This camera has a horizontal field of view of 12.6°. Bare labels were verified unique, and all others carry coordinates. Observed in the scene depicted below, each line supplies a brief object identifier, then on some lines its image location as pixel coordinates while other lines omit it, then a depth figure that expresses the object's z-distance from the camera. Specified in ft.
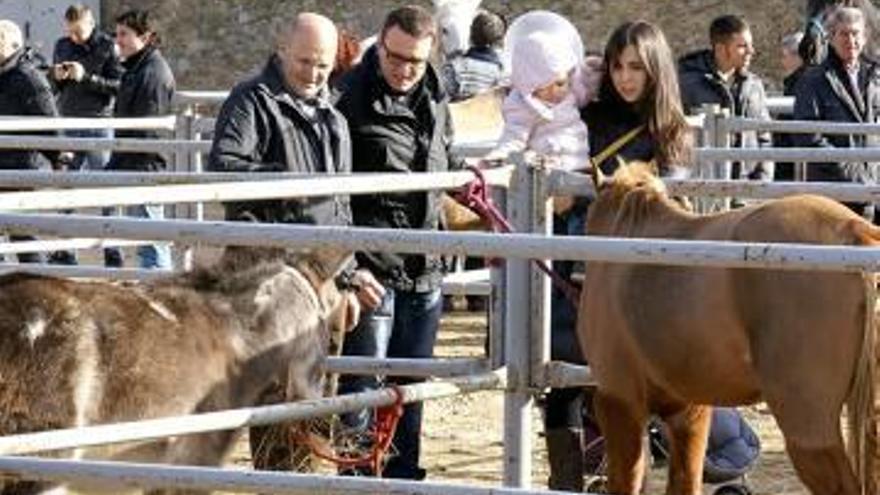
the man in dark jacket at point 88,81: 83.74
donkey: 30.64
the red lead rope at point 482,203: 36.83
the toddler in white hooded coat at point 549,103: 43.33
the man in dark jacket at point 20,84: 71.29
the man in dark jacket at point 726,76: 66.33
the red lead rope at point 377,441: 34.81
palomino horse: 33.14
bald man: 38.87
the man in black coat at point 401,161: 42.08
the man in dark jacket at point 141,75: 73.45
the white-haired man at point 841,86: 62.83
